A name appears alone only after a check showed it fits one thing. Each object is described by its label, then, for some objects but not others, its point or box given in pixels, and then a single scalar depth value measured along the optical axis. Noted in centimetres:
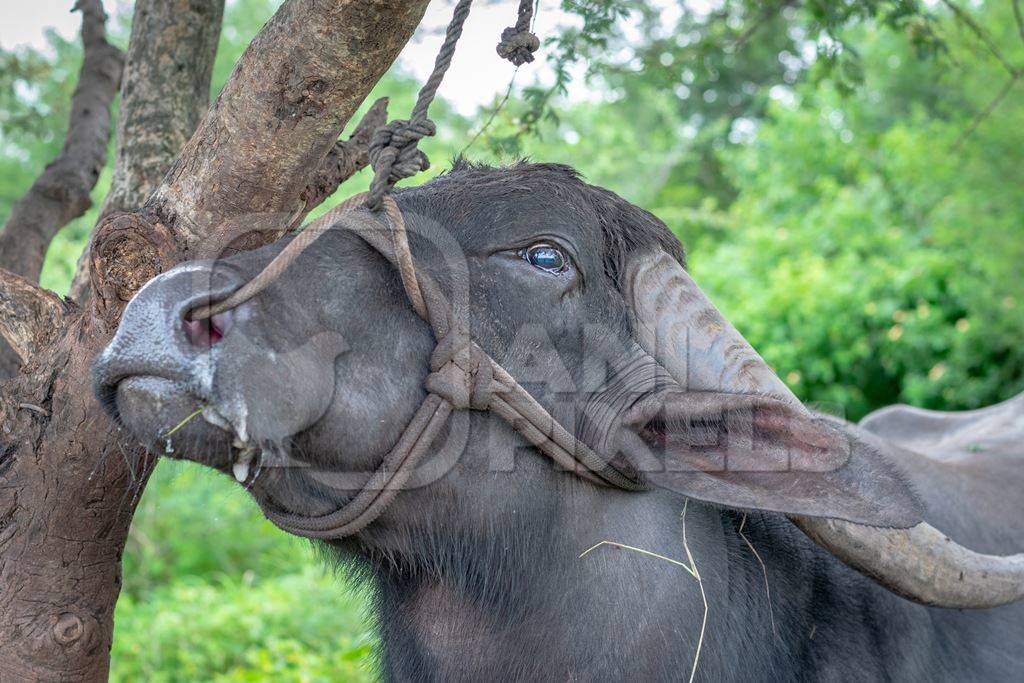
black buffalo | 192
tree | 220
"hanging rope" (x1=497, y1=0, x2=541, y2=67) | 228
